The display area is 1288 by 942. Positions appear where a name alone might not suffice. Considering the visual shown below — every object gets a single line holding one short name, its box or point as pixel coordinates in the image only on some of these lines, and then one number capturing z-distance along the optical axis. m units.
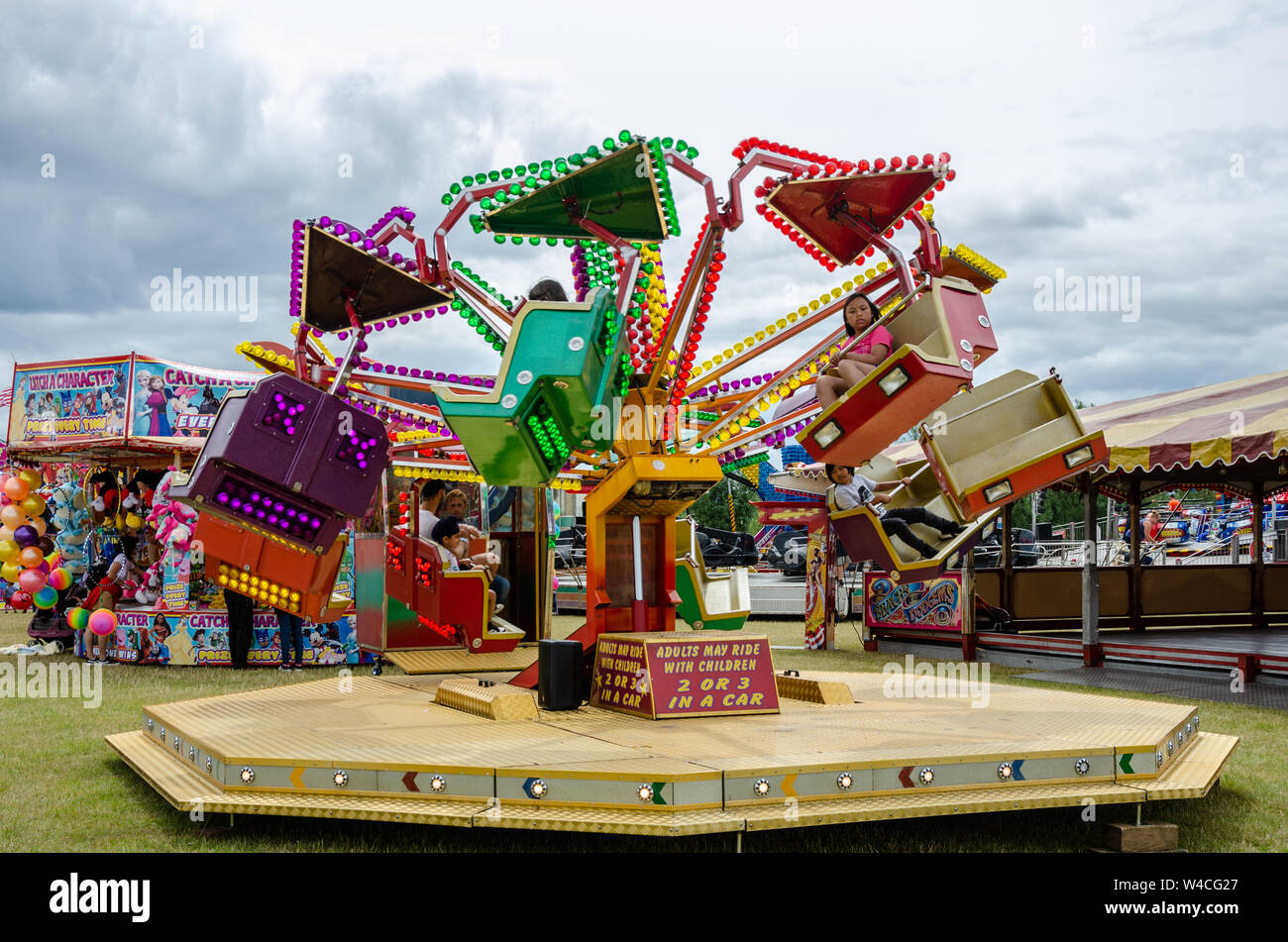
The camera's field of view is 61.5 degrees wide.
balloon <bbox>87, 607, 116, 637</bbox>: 13.62
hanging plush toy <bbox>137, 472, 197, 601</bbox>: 13.64
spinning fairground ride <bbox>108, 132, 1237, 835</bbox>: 5.08
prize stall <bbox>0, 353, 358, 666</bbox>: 13.82
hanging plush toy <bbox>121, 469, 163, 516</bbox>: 15.36
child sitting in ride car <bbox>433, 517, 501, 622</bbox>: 10.50
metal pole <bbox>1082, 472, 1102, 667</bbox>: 13.32
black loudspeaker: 7.11
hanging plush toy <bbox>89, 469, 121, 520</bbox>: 15.98
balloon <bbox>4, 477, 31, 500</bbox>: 14.30
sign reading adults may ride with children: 6.68
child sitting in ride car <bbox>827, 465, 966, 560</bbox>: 6.86
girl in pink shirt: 6.11
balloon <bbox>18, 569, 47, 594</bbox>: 14.38
